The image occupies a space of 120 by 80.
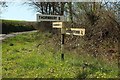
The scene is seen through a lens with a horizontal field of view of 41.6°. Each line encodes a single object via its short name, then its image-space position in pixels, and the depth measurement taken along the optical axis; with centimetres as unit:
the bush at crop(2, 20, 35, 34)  2117
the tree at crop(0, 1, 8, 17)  1480
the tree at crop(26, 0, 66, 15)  1191
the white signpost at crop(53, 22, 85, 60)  631
